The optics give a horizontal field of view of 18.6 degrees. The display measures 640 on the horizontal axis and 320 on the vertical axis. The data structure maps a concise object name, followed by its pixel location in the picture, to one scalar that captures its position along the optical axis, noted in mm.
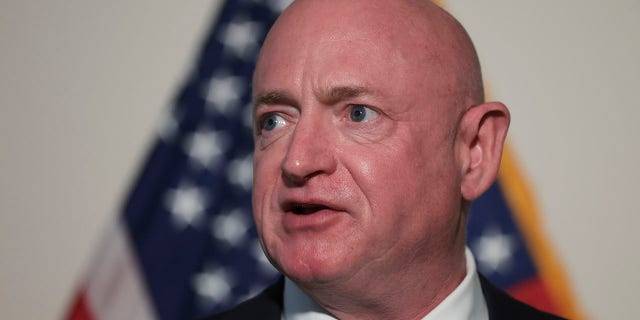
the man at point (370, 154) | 1585
